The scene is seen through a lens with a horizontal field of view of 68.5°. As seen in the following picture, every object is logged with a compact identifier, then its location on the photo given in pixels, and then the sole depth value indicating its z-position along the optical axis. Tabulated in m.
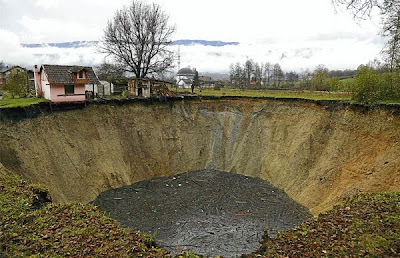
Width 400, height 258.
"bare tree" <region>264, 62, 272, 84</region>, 89.11
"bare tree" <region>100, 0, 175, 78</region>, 31.36
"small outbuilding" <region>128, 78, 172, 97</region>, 27.05
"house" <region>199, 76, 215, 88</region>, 90.44
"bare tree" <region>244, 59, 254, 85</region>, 63.64
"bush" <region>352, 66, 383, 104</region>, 20.05
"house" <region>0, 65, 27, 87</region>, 47.58
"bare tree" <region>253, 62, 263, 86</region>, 69.88
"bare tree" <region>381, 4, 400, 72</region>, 17.11
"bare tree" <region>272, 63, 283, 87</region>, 74.62
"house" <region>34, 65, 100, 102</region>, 20.75
